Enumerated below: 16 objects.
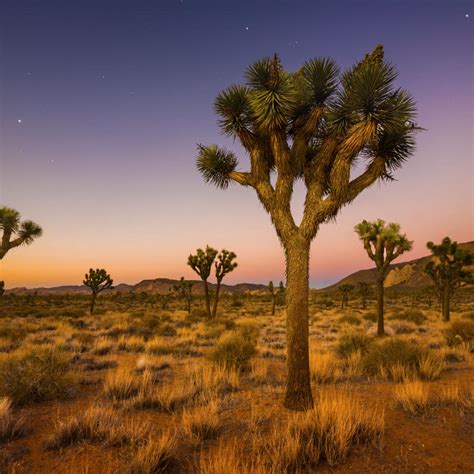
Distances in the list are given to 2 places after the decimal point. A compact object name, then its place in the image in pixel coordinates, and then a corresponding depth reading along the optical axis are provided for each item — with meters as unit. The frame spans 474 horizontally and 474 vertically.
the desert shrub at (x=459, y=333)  12.10
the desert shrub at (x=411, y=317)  21.24
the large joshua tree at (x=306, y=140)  5.57
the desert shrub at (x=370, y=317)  22.54
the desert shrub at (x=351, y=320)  21.25
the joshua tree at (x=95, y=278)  30.47
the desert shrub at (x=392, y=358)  7.70
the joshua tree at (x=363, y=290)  41.83
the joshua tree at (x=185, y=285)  34.74
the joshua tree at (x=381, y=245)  15.12
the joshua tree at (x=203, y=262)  24.55
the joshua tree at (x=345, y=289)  42.20
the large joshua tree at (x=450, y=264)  21.24
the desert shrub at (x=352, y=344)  10.07
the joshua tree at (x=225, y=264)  24.80
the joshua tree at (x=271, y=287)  35.48
